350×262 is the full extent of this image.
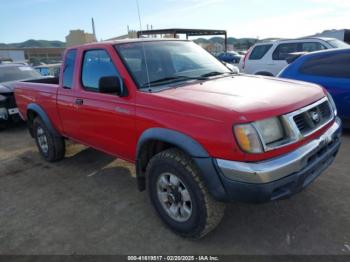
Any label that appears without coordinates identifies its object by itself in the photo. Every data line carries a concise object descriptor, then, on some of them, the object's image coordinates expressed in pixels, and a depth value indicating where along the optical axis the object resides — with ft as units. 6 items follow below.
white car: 28.84
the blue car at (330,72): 17.77
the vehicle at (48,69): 54.90
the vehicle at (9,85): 25.08
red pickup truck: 8.11
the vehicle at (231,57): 96.12
